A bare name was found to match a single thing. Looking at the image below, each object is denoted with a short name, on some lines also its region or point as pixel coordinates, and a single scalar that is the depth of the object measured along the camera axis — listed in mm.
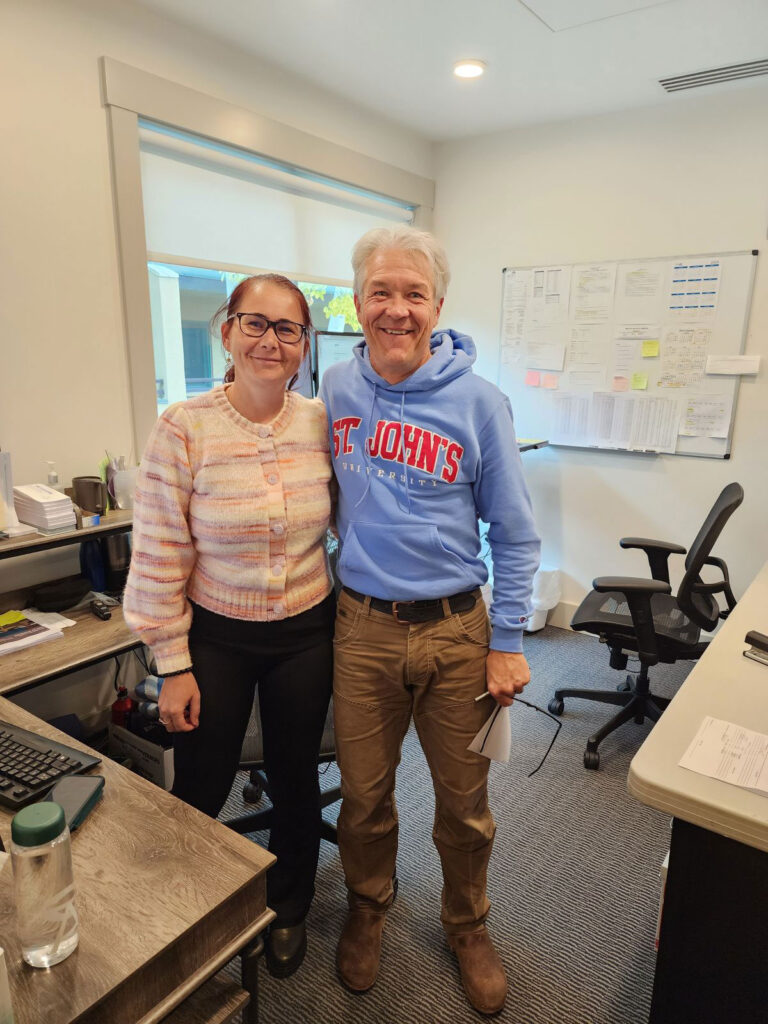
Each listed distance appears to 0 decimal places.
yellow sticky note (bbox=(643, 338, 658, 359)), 3113
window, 2422
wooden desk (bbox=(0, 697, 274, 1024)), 747
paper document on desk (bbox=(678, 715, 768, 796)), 1042
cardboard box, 2025
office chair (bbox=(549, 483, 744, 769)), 2238
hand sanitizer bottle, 2104
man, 1269
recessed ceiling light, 2549
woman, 1207
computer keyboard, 1020
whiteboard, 2961
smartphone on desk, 970
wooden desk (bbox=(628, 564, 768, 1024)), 992
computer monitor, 2939
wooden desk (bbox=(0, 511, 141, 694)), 1683
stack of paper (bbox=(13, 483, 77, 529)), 1926
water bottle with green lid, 723
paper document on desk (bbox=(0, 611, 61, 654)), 1817
